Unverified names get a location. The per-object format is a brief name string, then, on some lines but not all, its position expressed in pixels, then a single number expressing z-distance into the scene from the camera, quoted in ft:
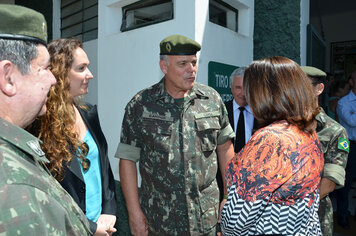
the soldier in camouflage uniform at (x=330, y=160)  5.66
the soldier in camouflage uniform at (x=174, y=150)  6.01
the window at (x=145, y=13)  10.87
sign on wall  9.79
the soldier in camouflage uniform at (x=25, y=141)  1.86
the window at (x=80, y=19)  14.47
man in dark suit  8.07
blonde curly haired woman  4.81
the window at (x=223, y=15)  11.02
